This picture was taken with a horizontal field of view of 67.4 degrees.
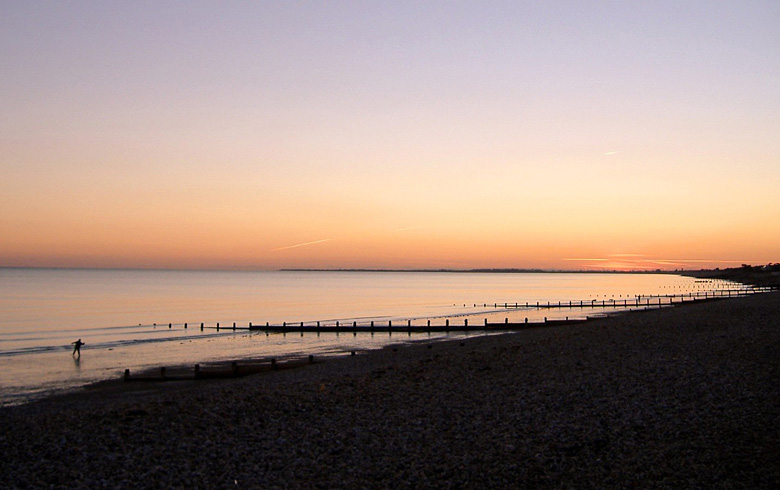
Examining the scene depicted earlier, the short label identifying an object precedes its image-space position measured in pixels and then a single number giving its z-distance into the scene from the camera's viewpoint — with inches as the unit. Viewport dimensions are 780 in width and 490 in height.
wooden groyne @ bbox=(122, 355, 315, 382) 1214.3
